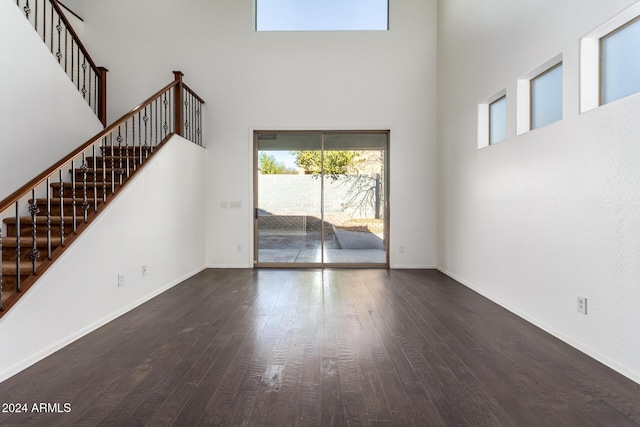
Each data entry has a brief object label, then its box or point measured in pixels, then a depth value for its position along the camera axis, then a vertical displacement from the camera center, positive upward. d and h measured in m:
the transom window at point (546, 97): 3.19 +0.99
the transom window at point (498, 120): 4.18 +1.00
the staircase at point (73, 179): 2.68 +0.28
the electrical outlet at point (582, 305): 2.68 -0.73
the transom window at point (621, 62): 2.37 +0.98
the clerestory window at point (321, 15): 6.20 +3.22
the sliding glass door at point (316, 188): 6.24 +0.28
